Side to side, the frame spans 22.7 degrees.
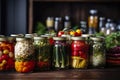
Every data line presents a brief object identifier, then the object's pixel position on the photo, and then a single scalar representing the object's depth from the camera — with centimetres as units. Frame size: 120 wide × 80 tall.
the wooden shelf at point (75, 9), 337
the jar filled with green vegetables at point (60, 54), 135
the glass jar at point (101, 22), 325
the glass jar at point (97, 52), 140
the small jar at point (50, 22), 320
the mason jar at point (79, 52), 135
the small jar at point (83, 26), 321
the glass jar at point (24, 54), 127
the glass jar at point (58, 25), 321
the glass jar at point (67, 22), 324
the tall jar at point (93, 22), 320
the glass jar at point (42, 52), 132
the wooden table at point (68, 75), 121
